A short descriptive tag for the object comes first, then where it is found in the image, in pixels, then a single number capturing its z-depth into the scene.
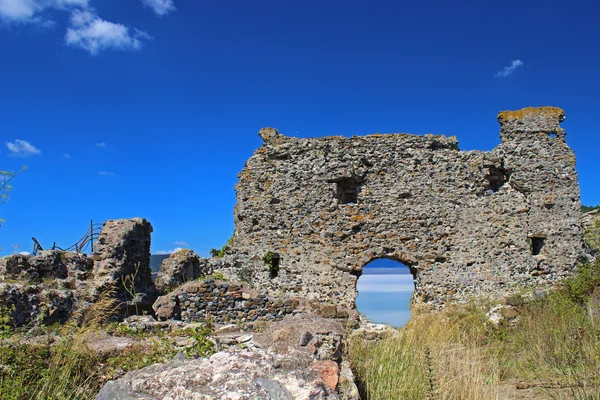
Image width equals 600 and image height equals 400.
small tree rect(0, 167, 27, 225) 6.60
